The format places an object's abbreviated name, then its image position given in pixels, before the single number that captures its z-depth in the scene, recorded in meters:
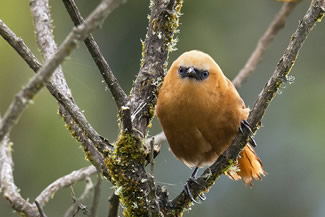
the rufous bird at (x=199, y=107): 7.49
